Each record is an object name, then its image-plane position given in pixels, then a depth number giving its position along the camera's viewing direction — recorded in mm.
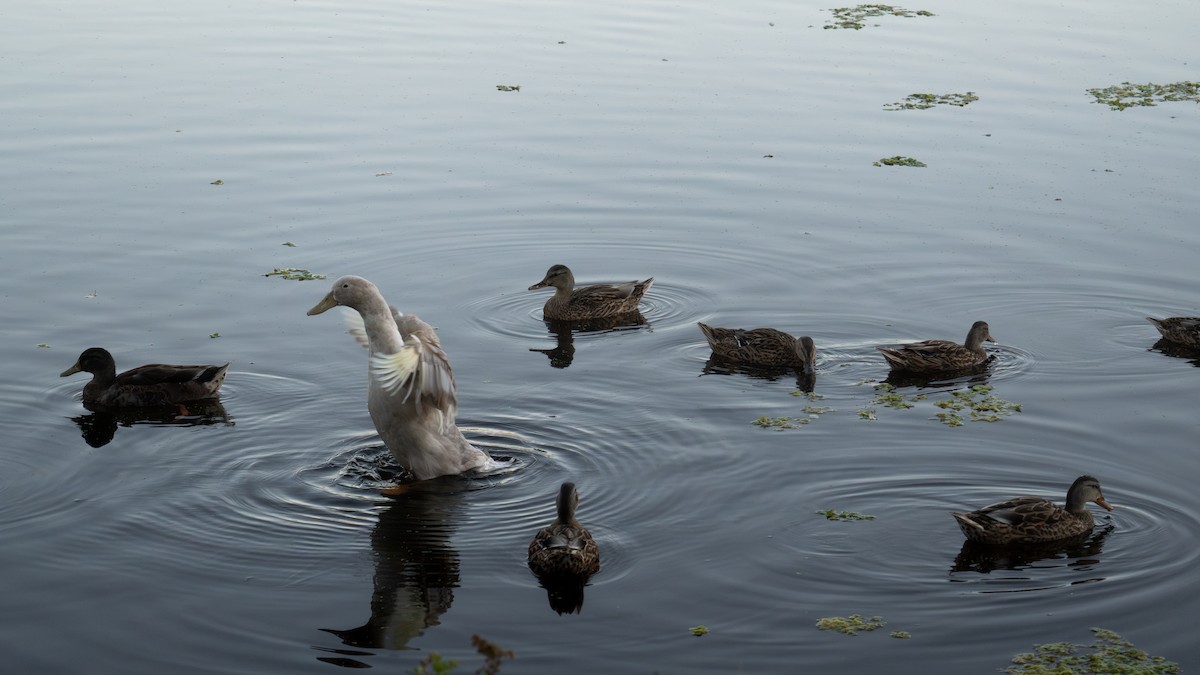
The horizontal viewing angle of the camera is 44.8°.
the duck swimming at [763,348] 13031
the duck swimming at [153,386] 12086
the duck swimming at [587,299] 14719
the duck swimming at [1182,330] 13305
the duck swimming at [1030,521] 9391
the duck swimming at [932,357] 12836
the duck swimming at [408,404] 10516
